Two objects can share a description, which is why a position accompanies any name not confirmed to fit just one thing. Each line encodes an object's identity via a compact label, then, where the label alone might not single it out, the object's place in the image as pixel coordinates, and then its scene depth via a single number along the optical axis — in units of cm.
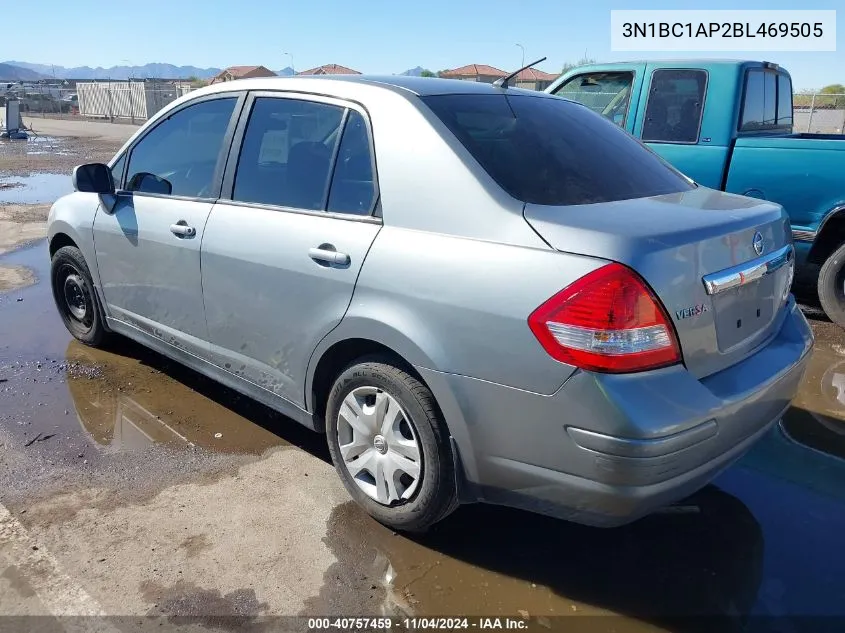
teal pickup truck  518
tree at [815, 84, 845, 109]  2080
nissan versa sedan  220
